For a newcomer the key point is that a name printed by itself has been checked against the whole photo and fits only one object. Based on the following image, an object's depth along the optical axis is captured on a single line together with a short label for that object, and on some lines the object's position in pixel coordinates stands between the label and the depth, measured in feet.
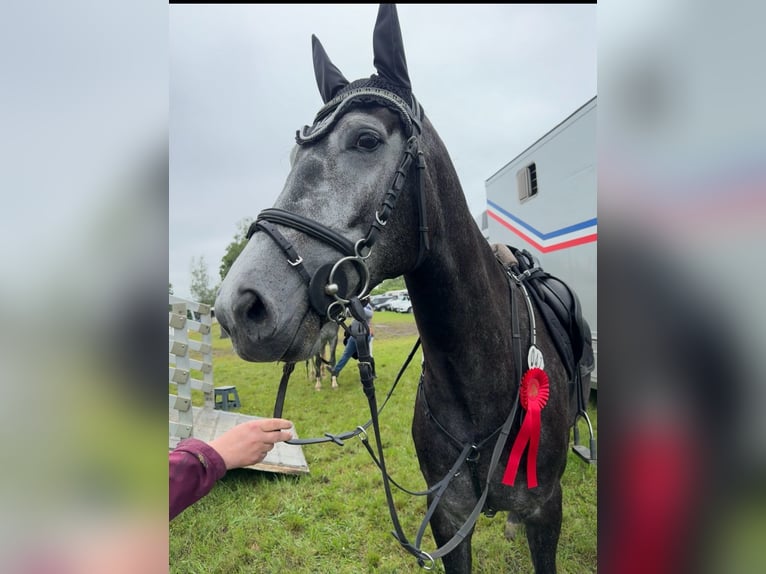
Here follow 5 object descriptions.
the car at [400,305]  115.50
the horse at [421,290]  4.09
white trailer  16.66
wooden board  14.75
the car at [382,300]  127.03
